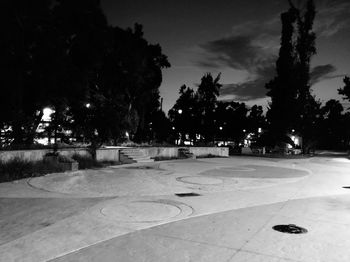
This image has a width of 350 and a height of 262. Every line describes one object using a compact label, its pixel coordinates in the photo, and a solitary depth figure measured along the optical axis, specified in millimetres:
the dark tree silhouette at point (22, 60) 19344
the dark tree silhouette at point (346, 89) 49312
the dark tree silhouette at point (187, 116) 53750
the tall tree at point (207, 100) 53094
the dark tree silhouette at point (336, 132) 86062
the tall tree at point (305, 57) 44969
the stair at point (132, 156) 22391
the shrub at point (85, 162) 17703
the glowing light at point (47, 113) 23000
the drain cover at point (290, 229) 6634
